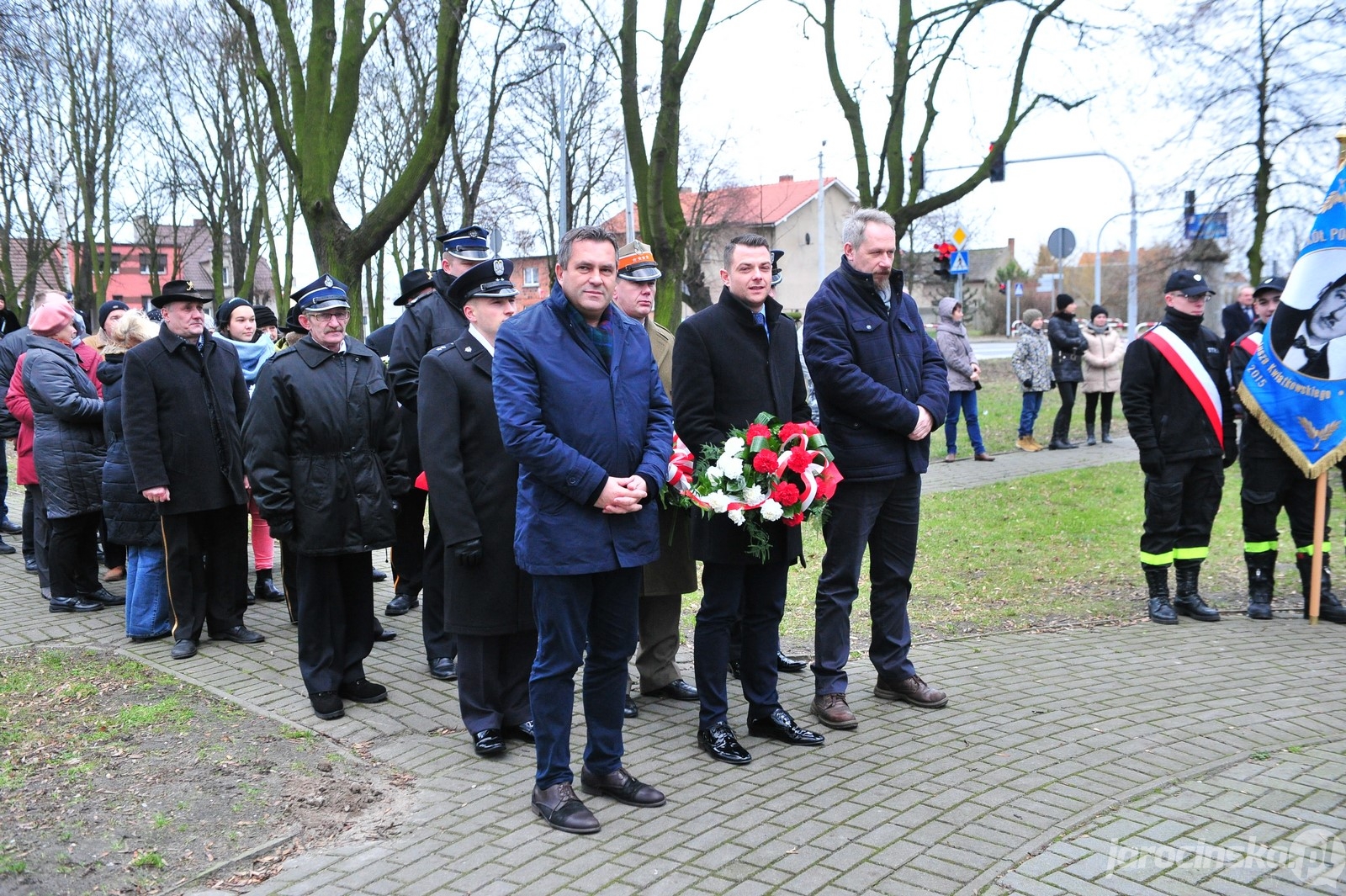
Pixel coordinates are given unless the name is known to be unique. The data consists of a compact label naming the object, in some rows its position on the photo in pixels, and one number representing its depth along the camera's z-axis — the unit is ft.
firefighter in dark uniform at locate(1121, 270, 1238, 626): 24.53
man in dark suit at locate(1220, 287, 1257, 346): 39.86
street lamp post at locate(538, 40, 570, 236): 91.76
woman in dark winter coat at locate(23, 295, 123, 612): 26.96
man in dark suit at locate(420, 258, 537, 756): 16.85
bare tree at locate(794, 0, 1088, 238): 56.85
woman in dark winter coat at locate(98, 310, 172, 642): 24.26
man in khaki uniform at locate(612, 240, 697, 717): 18.81
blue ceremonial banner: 24.58
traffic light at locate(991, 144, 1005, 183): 62.40
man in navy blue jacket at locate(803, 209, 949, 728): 18.15
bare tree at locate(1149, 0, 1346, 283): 44.65
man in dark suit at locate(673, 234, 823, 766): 17.10
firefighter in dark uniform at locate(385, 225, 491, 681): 21.53
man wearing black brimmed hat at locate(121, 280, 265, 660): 22.71
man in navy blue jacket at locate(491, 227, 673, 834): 14.26
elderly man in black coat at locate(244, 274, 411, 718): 18.99
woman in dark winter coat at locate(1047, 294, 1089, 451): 51.80
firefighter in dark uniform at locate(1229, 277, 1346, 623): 24.99
